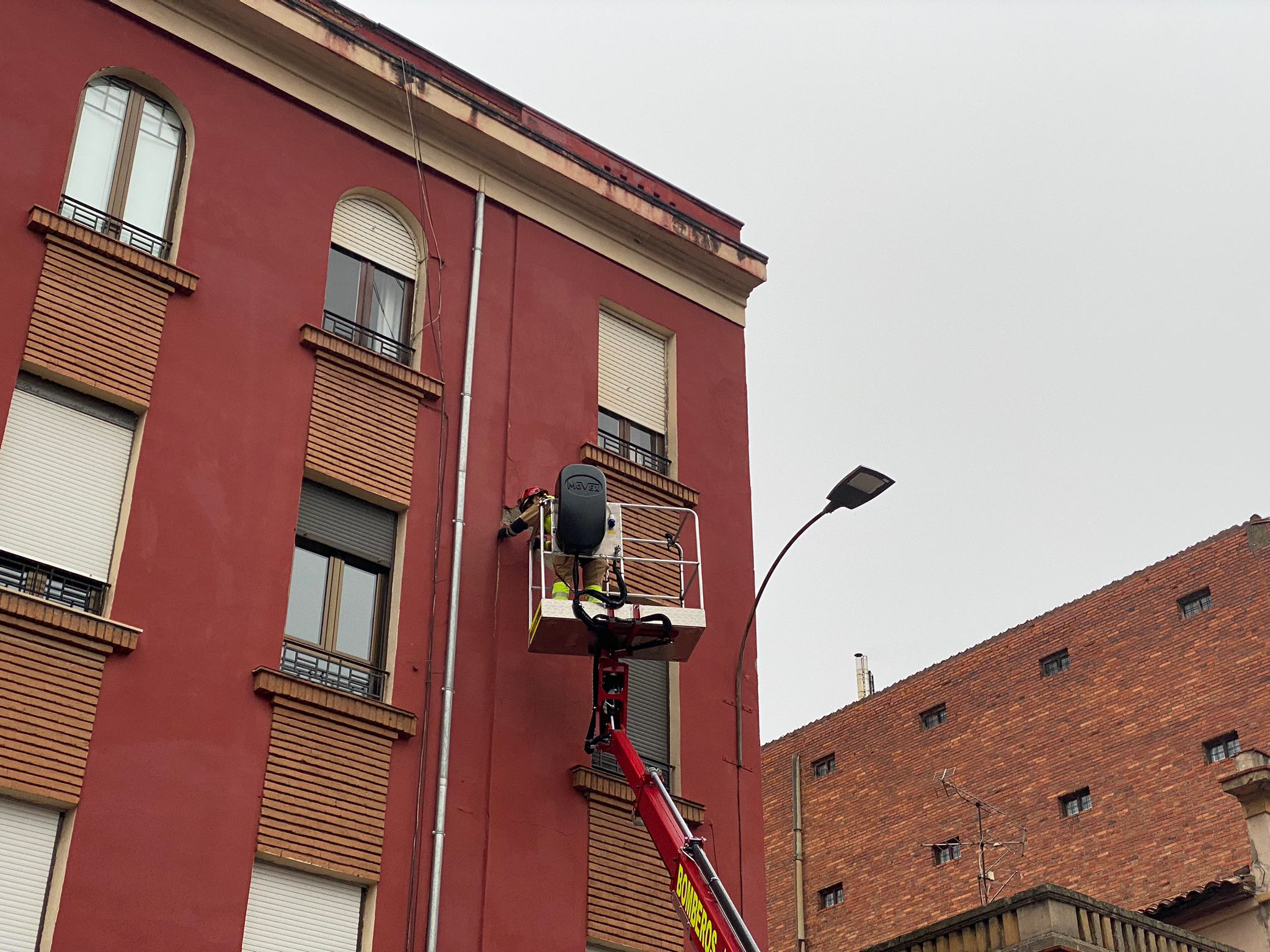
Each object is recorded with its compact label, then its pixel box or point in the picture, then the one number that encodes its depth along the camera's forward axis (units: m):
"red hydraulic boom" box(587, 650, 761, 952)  12.35
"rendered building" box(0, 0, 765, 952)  12.24
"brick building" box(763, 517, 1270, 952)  31.47
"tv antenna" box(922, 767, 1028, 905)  34.16
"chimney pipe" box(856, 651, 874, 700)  44.53
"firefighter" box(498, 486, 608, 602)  14.95
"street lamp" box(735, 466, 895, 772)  16.47
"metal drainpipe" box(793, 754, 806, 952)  38.50
